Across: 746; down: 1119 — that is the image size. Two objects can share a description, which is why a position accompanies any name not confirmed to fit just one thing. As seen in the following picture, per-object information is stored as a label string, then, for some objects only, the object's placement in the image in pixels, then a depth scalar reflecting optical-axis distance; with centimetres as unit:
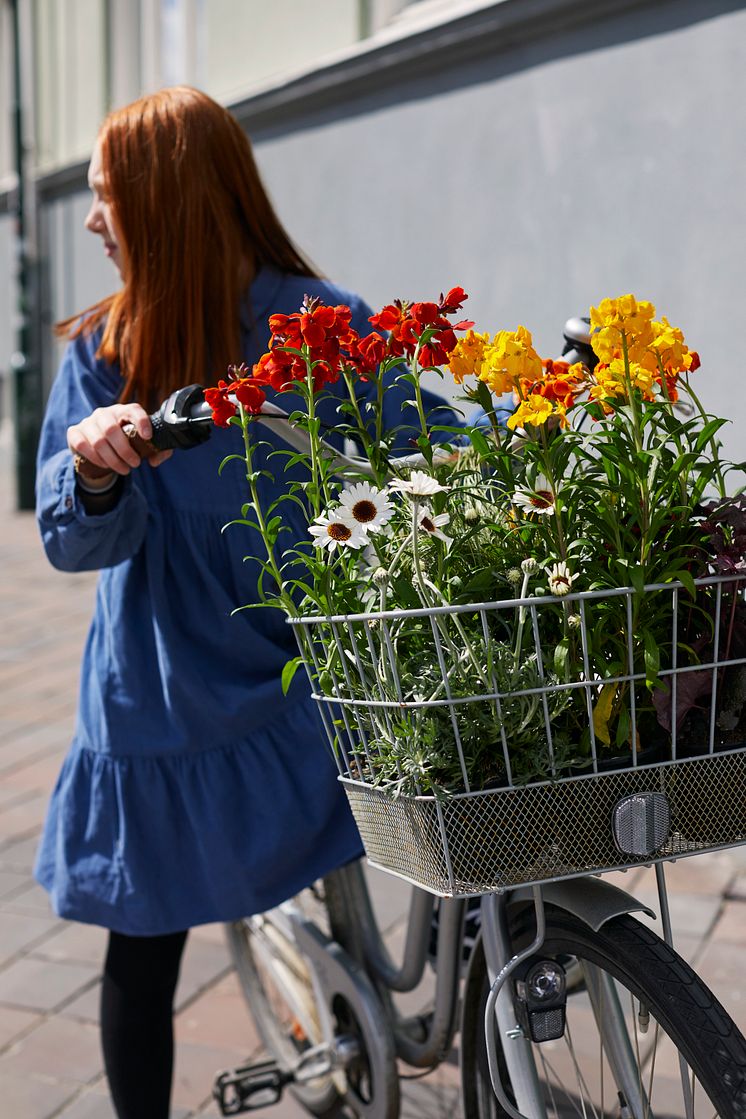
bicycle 128
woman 199
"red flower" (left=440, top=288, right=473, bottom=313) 133
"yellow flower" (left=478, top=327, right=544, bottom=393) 131
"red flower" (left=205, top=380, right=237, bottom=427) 135
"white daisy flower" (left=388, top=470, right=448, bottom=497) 123
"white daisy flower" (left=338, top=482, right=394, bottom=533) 125
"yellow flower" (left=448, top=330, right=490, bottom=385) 134
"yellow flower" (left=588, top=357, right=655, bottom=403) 128
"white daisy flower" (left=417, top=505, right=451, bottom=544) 125
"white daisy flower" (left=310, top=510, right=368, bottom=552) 125
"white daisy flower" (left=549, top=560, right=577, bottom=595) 120
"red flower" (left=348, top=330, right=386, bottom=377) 132
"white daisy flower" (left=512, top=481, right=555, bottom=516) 128
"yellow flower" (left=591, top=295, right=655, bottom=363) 129
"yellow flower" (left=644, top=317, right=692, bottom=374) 131
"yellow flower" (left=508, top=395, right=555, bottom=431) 123
